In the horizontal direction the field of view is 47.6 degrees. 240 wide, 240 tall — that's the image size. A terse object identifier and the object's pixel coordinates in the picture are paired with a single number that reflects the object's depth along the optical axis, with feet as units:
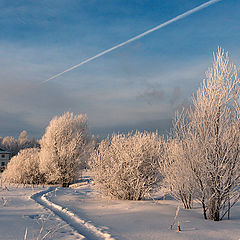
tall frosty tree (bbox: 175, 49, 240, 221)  24.21
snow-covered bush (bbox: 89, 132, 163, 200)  37.11
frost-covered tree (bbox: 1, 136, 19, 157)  248.32
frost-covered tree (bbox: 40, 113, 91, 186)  83.56
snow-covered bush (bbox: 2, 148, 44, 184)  88.99
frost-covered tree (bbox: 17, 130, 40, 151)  269.07
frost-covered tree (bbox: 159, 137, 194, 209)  26.45
